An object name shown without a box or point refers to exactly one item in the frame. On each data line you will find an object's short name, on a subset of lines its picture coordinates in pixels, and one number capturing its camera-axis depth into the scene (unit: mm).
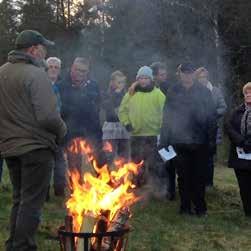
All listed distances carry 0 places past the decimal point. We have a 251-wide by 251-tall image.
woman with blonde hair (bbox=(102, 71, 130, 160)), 8684
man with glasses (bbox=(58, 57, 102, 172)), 7312
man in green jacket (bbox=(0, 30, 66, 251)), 4578
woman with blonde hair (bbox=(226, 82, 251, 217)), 7117
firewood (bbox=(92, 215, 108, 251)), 4492
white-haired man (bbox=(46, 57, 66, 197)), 7250
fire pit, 4199
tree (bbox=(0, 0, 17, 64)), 30834
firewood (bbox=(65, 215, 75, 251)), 4312
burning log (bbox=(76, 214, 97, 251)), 4398
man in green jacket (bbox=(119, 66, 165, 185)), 7844
